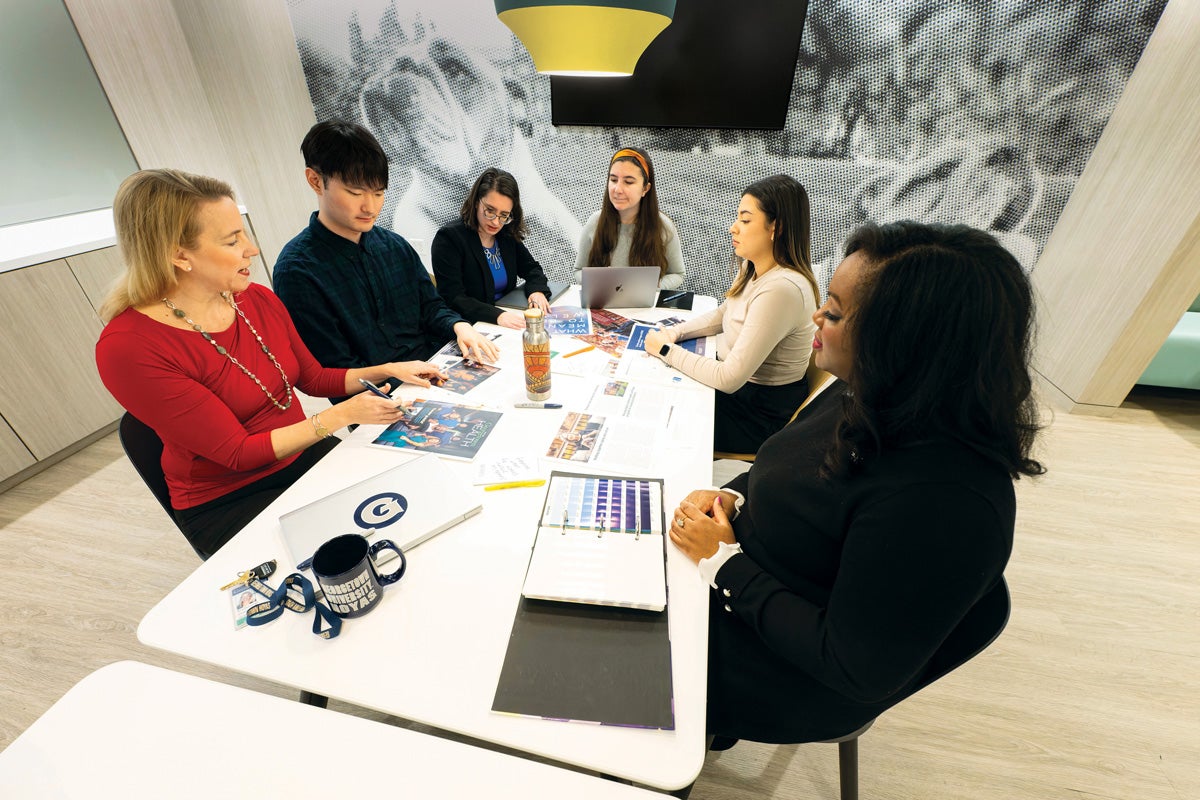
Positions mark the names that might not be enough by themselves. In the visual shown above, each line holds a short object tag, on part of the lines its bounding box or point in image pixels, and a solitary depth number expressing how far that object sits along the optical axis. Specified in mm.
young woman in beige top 1533
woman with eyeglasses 2227
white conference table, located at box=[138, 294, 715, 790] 691
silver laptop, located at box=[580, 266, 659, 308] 2076
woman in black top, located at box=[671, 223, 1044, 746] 685
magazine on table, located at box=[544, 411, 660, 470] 1229
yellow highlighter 1135
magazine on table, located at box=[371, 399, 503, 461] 1262
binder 852
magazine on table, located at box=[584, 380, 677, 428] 1411
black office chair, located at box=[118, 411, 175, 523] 1194
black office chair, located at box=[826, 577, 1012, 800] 774
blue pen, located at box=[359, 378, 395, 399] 1359
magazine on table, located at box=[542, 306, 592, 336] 1931
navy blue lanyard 817
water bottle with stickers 1349
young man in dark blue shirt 1540
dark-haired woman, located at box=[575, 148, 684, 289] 2410
